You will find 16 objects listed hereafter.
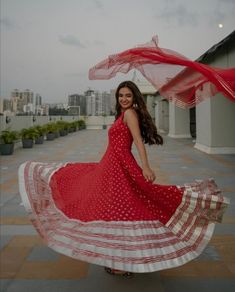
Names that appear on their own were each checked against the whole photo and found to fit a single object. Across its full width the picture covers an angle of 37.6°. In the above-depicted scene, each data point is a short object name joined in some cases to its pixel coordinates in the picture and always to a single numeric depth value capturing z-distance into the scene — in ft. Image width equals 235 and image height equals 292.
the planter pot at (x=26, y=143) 45.42
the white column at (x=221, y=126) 36.55
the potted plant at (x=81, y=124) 97.79
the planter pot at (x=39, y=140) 50.84
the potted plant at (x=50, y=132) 59.57
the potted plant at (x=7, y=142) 37.42
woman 7.20
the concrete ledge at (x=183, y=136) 62.44
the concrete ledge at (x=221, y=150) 36.55
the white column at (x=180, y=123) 62.59
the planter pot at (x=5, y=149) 37.50
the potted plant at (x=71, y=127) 83.05
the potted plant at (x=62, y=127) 69.16
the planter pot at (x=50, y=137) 59.77
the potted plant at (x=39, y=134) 49.57
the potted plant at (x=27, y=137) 45.50
